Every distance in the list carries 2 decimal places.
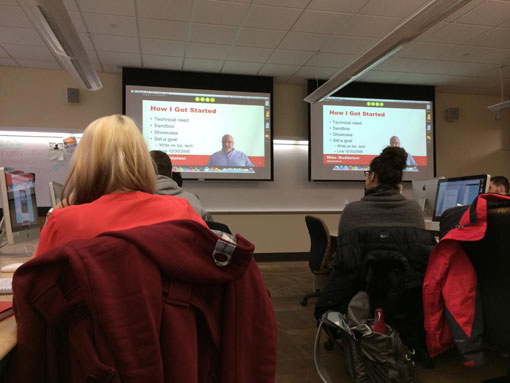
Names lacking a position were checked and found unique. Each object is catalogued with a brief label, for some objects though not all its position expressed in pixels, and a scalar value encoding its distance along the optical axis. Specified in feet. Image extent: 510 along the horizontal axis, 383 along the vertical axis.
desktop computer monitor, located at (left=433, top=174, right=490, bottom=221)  8.27
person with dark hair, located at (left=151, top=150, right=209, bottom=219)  7.10
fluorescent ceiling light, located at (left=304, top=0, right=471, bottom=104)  8.67
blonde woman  2.54
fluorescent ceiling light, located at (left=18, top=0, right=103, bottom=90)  8.34
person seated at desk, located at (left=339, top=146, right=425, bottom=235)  6.29
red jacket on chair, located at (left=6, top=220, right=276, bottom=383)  1.94
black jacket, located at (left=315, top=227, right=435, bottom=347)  5.93
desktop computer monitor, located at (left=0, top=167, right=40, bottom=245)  5.91
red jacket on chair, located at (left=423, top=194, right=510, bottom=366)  4.57
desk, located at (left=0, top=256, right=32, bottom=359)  2.03
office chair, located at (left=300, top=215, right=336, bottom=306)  10.09
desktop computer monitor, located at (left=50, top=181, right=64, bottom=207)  7.79
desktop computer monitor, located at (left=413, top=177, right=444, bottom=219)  10.90
